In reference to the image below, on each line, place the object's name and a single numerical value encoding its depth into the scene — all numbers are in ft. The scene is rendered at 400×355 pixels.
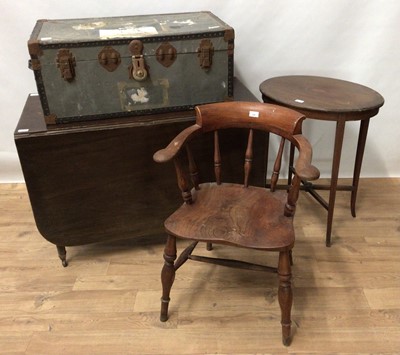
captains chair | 4.67
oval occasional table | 5.66
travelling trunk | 5.25
